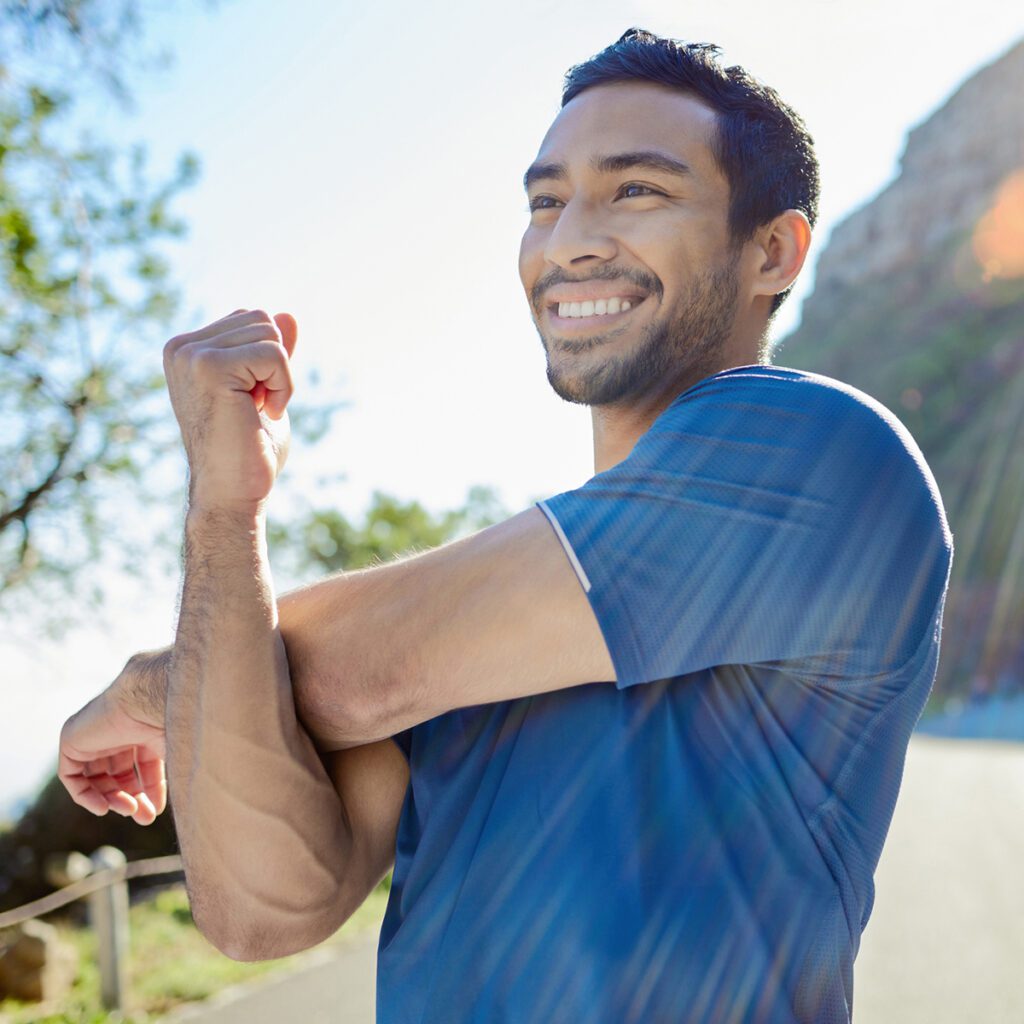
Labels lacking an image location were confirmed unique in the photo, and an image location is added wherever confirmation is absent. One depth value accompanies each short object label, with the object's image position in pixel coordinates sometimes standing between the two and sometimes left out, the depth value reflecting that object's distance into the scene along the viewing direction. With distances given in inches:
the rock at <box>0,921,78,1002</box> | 311.9
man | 55.1
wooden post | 279.3
